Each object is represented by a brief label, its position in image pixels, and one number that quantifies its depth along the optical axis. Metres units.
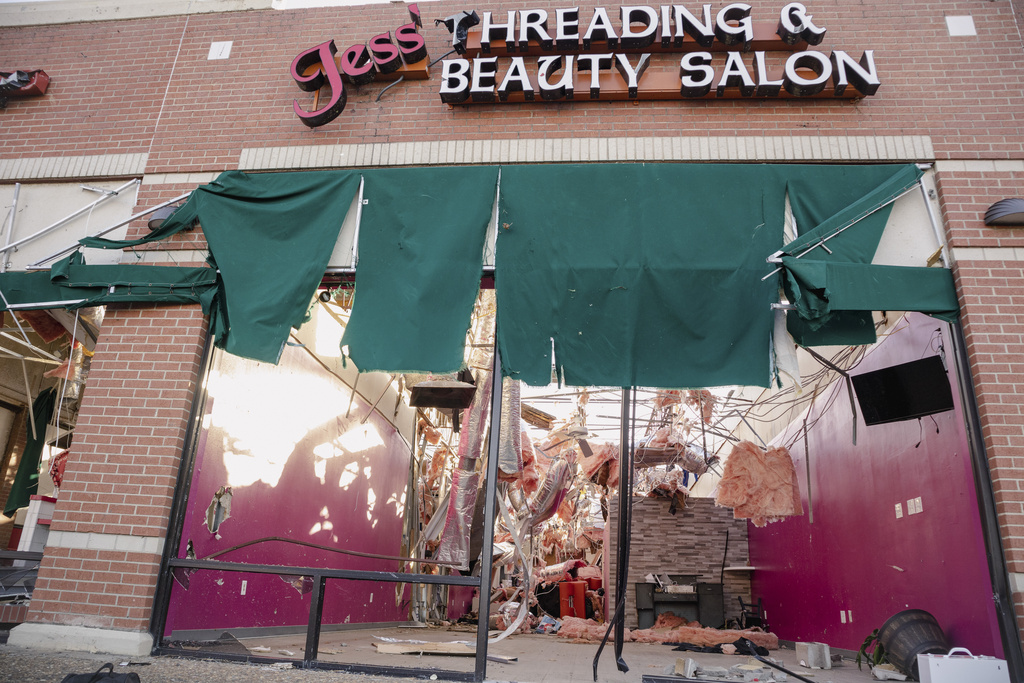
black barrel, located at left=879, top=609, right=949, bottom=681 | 6.70
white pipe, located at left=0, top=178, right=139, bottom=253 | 7.51
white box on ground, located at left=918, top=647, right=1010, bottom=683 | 4.96
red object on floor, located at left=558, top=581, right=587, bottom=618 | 17.06
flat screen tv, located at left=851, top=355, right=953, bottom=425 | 6.61
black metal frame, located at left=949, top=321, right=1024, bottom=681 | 5.23
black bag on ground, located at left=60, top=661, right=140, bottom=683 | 3.98
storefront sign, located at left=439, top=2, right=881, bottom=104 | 6.95
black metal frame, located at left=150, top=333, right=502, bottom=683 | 5.50
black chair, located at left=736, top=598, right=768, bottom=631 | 13.47
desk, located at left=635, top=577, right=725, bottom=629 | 14.13
